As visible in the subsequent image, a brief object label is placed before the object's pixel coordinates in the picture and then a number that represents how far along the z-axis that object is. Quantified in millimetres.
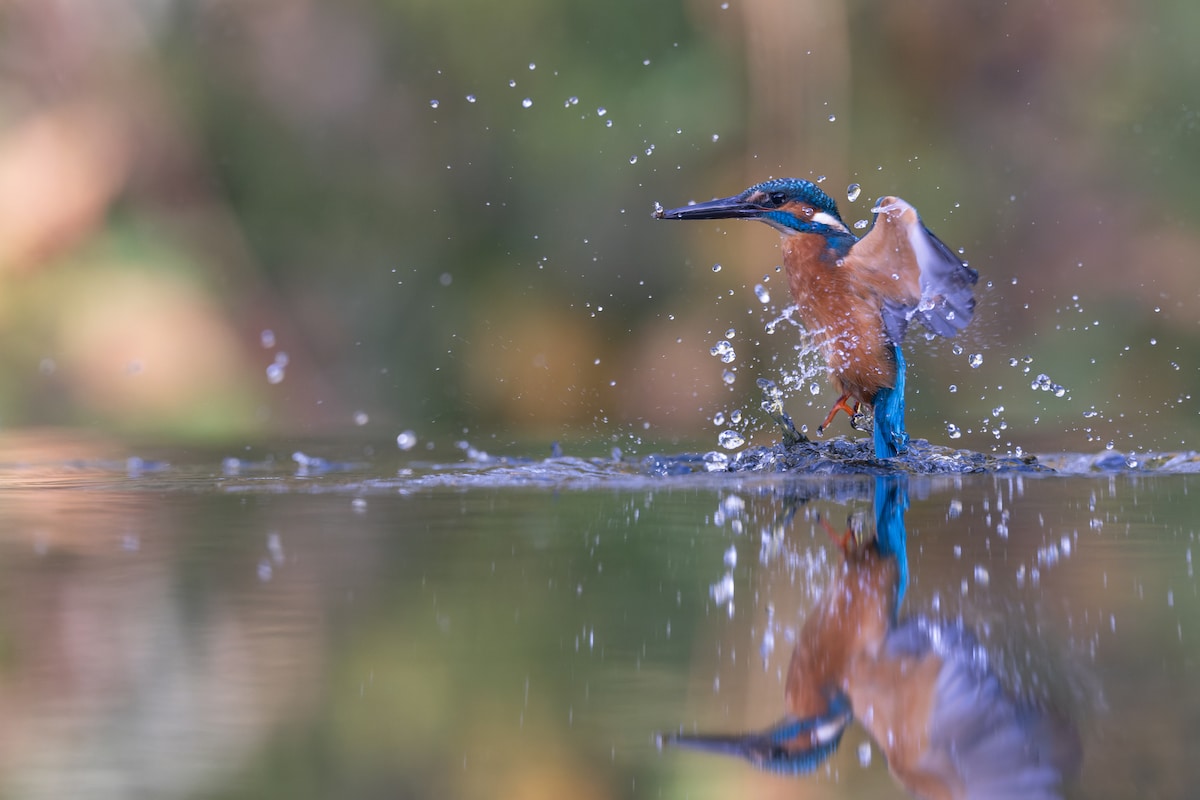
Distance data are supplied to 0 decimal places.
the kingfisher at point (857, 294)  8109
